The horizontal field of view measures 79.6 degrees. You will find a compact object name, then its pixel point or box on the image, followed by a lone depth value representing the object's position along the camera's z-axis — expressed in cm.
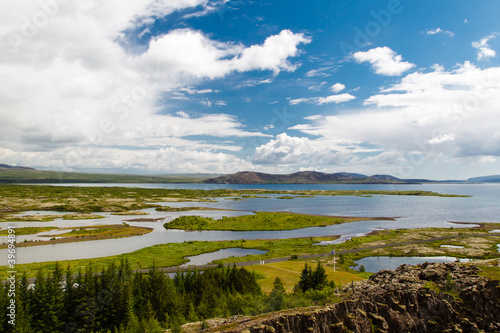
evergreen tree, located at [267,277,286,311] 4169
